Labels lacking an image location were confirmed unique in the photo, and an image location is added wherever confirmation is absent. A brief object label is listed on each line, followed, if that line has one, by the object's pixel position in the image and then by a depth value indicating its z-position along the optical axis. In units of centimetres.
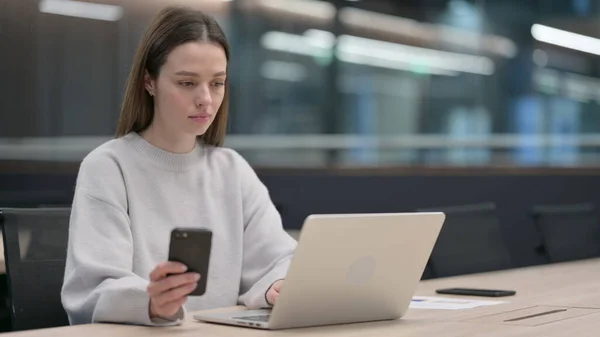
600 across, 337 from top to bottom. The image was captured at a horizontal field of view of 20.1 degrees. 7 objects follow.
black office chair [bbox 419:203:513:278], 563
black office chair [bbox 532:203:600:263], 707
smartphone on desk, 441
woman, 345
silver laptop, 305
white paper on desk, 393
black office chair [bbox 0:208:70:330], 386
